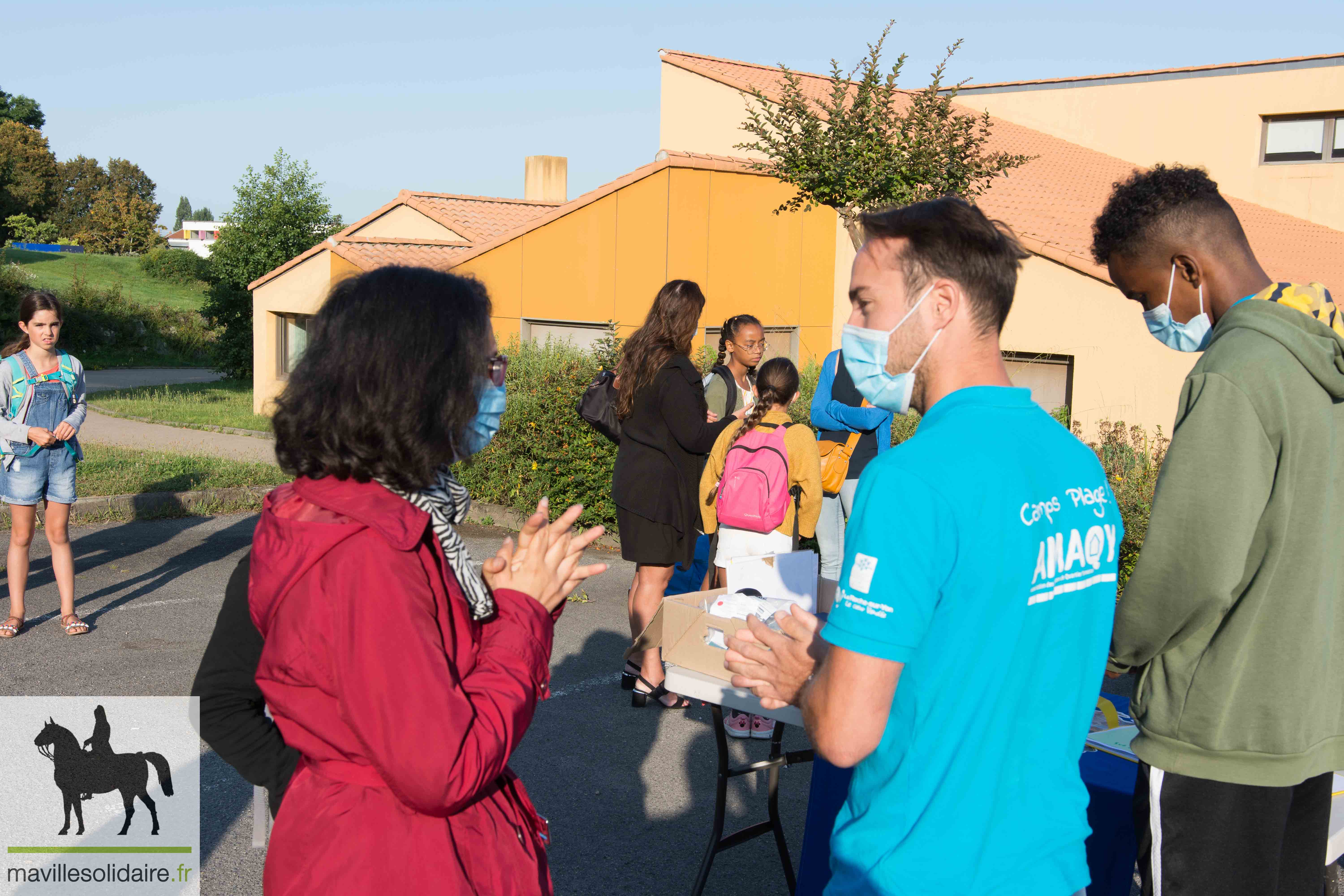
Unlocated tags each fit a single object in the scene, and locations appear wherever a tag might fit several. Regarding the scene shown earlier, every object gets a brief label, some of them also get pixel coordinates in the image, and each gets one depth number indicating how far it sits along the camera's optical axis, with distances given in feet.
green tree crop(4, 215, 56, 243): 174.09
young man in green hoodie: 6.66
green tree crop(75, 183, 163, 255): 237.86
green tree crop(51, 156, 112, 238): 252.21
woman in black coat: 17.11
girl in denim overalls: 20.63
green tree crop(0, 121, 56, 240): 194.49
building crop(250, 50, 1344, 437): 46.01
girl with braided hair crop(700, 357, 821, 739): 18.16
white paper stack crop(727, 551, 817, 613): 10.93
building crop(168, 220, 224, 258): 397.80
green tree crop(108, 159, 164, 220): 296.92
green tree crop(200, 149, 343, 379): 82.69
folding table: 9.62
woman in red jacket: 4.96
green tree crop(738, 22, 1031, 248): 34.58
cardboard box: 9.52
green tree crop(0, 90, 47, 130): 208.54
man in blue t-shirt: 5.33
